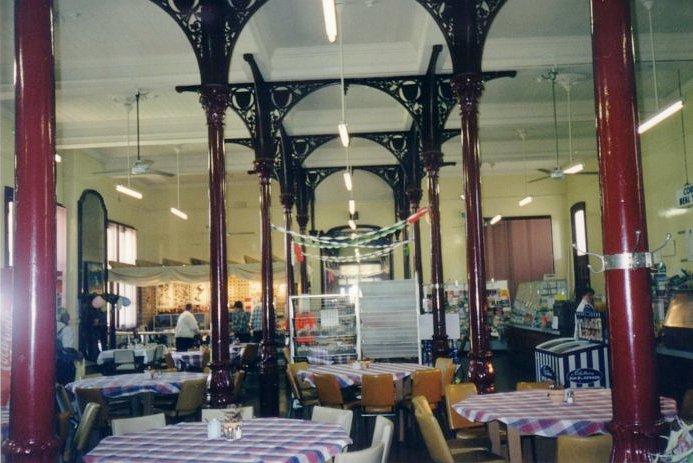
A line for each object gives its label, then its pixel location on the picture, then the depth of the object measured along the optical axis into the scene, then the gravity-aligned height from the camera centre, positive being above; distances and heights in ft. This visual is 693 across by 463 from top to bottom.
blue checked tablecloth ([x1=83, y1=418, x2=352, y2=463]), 13.30 -2.94
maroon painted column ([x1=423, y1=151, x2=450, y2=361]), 37.32 +1.95
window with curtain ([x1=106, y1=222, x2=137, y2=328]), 64.80 +5.10
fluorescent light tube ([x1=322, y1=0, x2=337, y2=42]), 19.27 +8.18
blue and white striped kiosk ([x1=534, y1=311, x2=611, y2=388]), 31.35 -3.24
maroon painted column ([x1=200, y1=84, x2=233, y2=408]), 24.30 +1.86
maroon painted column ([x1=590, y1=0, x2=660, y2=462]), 9.98 +0.76
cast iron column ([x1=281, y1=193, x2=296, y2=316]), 49.29 +4.20
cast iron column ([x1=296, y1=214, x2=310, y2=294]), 58.18 +3.15
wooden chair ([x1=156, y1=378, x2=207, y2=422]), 25.68 -3.50
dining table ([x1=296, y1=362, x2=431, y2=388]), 27.66 -3.06
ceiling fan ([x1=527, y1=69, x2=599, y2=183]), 38.45 +12.01
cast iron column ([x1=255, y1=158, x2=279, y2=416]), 34.17 -0.35
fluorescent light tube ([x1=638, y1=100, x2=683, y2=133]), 31.19 +8.09
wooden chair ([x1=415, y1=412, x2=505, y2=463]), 15.64 -3.54
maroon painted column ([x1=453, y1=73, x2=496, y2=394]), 23.65 +0.74
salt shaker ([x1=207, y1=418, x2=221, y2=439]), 14.79 -2.71
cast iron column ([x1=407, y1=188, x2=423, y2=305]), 48.20 +4.67
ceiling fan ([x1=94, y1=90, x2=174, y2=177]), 40.44 +8.59
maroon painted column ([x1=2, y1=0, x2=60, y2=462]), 10.72 +0.77
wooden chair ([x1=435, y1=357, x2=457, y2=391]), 26.63 -3.04
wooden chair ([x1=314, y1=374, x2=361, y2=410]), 26.13 -3.50
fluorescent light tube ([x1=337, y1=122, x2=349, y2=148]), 30.42 +7.57
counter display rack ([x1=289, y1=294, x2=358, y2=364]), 35.35 -1.84
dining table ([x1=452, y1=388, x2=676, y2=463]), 15.85 -2.95
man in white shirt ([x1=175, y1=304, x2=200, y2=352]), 47.91 -1.88
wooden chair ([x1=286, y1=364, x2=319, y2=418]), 28.55 -4.12
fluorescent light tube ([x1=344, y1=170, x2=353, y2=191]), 43.72 +7.88
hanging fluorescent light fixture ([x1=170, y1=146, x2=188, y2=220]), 57.21 +12.24
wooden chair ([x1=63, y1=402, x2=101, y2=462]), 19.00 -3.30
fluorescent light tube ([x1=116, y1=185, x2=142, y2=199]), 48.86 +8.44
